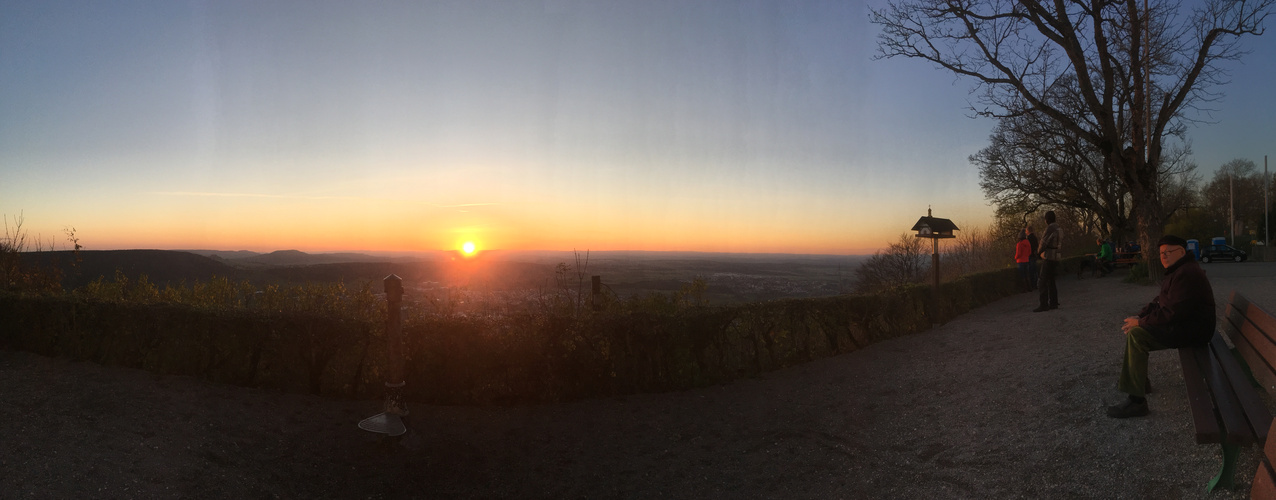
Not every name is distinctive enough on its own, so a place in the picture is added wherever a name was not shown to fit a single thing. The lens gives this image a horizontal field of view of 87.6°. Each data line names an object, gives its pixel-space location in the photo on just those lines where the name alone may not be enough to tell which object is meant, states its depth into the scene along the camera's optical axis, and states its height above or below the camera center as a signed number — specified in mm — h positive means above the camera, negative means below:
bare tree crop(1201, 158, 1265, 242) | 59312 +4664
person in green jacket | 21422 -326
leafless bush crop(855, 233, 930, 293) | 43559 -607
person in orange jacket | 15781 -105
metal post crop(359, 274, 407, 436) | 6555 -1019
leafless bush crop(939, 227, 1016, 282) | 31547 -73
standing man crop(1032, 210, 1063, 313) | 11820 -231
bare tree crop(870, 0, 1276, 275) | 15133 +4173
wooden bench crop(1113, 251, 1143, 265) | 22669 -299
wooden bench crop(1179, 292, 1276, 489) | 3850 -950
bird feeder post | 13707 +511
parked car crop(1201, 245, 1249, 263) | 31609 -275
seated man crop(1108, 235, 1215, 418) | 5090 -576
